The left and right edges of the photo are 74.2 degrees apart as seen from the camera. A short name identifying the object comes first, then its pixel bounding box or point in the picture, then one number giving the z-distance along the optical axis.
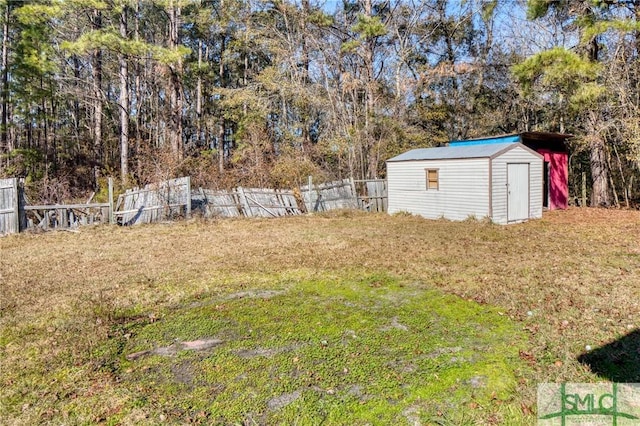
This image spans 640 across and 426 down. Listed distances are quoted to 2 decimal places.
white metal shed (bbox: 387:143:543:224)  10.51
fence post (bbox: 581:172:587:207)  14.19
